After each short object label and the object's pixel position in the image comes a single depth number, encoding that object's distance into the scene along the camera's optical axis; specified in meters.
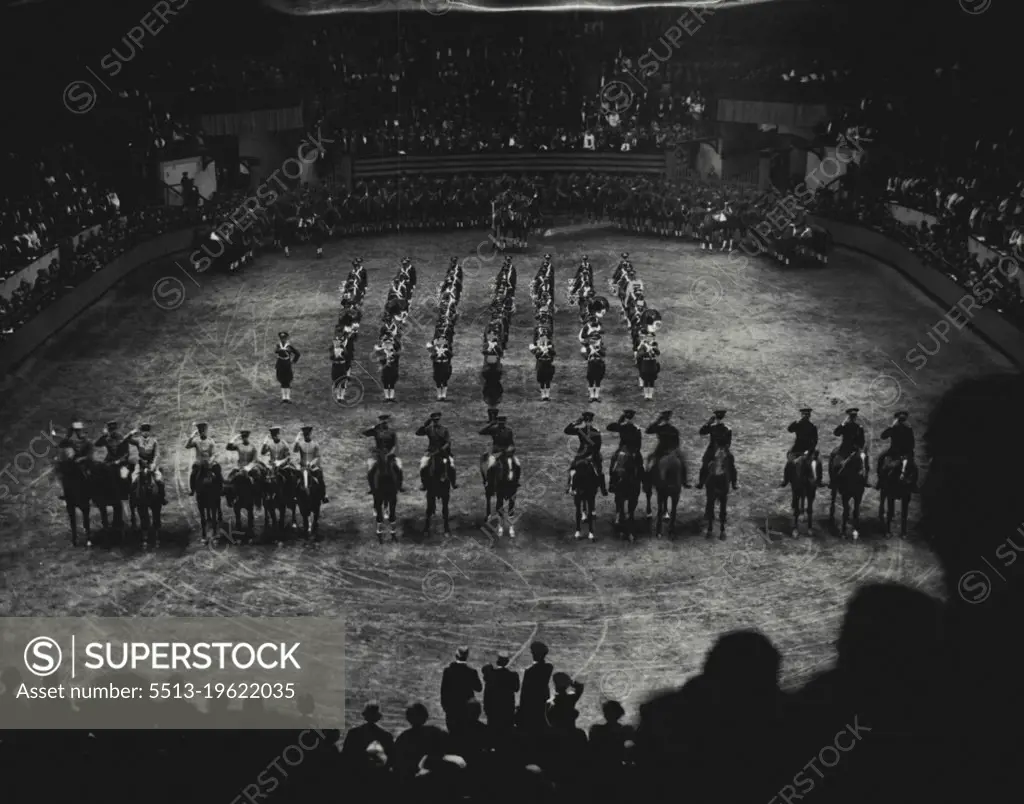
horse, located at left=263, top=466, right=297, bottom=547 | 16.86
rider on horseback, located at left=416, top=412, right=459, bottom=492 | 17.03
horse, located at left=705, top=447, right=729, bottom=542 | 16.88
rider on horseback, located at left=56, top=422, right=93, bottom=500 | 16.89
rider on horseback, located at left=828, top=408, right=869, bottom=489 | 16.86
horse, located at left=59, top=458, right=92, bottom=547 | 16.86
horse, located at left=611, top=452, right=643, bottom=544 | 16.92
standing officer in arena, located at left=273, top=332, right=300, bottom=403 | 22.73
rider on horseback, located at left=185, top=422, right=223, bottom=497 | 16.83
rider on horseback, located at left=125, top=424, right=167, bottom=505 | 16.78
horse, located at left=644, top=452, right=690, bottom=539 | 16.91
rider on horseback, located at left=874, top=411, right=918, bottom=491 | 16.66
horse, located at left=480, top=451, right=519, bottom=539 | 17.03
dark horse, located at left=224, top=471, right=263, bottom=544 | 16.88
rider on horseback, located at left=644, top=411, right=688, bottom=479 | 16.91
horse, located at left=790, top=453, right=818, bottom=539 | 16.95
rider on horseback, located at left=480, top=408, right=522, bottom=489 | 17.06
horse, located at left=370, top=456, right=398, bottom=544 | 16.95
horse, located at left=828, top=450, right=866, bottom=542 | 16.80
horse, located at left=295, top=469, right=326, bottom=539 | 16.83
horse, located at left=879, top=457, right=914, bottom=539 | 16.75
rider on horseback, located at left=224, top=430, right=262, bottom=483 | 16.88
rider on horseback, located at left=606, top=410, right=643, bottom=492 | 16.91
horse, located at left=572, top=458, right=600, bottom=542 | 16.83
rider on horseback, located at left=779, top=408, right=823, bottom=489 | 16.95
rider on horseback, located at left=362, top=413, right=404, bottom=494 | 16.83
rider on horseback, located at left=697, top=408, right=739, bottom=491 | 16.75
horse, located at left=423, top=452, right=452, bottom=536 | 17.05
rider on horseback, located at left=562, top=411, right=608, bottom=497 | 16.81
